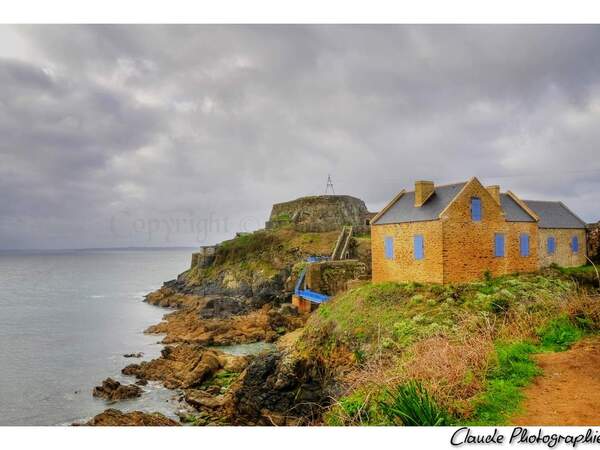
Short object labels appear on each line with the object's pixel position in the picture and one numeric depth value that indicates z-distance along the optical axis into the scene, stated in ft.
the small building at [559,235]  82.38
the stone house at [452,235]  63.00
